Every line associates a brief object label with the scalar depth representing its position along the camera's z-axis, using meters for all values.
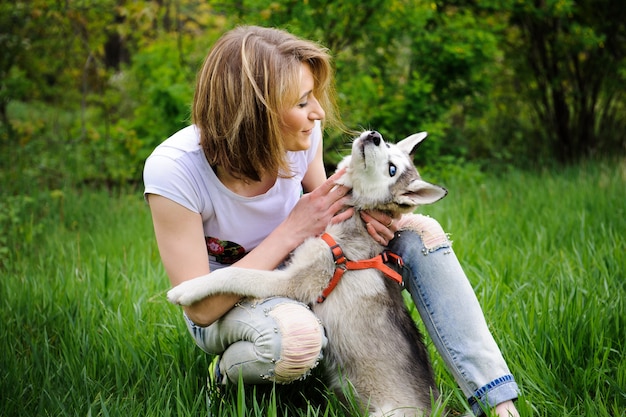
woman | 2.40
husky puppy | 2.39
